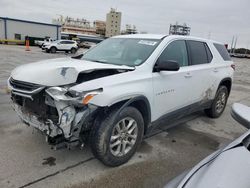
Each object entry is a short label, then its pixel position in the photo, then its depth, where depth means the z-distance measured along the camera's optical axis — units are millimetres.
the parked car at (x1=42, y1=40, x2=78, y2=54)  25797
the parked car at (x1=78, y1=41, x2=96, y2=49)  43438
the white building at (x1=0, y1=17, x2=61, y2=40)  40969
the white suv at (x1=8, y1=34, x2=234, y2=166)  2648
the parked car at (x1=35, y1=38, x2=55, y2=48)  36000
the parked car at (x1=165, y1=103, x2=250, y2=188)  1373
